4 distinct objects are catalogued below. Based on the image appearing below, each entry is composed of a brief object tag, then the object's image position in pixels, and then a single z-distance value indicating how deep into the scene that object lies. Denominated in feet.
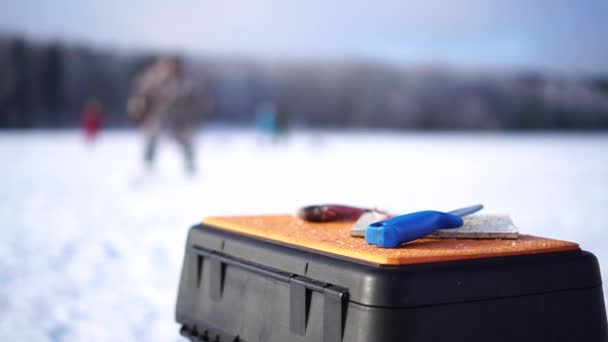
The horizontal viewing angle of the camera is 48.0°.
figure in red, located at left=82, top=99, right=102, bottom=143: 50.96
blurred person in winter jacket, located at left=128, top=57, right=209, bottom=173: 27.25
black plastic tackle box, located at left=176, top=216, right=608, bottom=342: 4.63
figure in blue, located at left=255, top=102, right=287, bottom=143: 59.77
